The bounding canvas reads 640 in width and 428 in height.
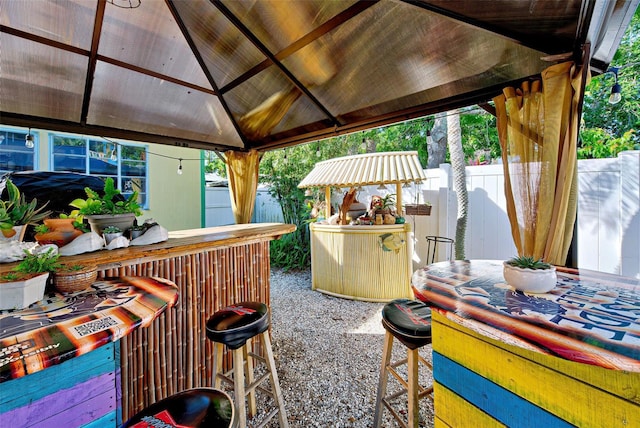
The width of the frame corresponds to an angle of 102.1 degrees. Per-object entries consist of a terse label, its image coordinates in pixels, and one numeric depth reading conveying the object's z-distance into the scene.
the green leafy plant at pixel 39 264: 1.13
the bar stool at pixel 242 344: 1.54
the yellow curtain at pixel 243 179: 4.17
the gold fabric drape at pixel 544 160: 1.73
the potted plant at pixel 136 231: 1.82
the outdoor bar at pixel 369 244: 4.13
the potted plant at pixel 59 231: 1.53
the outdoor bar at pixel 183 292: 1.71
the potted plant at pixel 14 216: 1.28
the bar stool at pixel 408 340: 1.54
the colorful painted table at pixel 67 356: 0.80
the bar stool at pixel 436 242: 4.72
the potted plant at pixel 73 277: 1.21
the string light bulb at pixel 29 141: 3.05
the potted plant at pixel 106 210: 1.65
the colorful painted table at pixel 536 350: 0.88
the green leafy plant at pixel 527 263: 1.30
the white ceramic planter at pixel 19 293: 1.02
